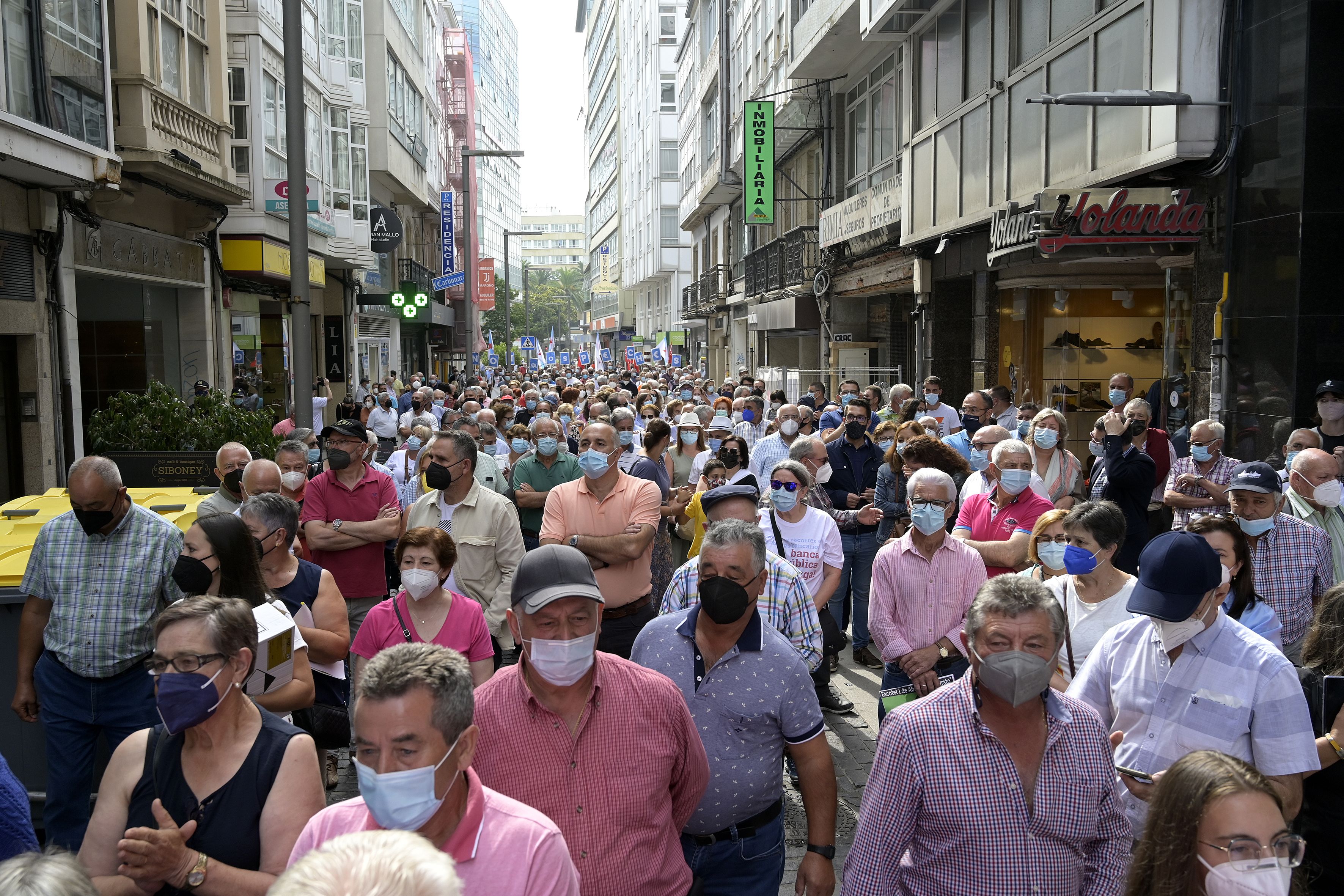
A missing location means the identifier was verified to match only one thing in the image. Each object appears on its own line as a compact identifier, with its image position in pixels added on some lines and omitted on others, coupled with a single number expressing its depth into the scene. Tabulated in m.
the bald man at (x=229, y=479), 6.91
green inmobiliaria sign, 29.97
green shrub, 10.90
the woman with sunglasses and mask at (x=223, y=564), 4.72
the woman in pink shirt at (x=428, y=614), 5.23
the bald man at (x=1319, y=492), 6.33
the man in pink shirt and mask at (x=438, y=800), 2.51
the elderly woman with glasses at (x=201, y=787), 3.04
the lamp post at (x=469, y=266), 23.72
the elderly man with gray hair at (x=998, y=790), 3.11
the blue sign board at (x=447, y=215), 47.88
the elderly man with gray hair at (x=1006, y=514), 6.52
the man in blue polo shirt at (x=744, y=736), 3.75
